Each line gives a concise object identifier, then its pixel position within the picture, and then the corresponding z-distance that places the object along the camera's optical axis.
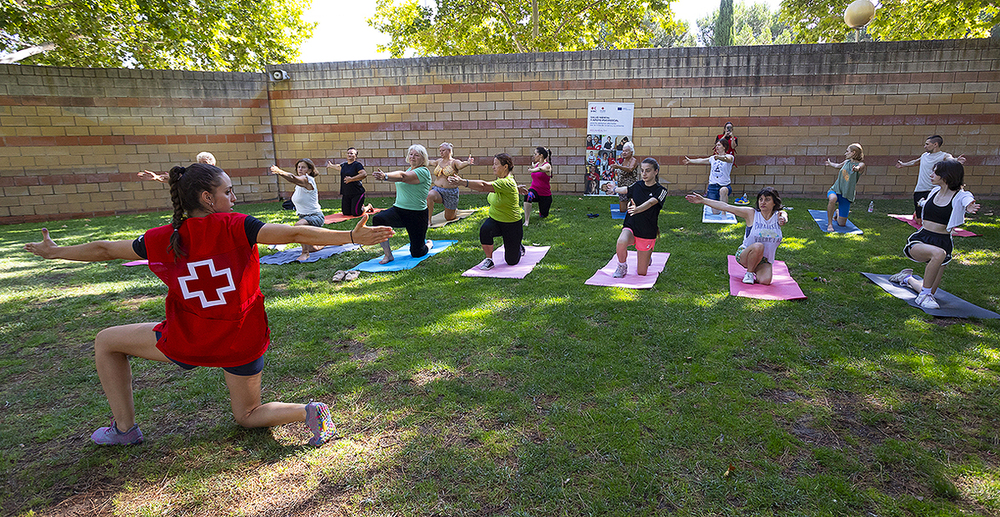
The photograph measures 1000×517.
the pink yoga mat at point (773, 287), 5.41
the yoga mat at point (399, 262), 7.01
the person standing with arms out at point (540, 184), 9.83
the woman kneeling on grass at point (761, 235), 5.83
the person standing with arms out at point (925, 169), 9.38
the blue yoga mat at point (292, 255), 7.57
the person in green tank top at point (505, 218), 6.84
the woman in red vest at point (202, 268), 2.61
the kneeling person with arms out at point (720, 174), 10.15
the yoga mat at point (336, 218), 10.39
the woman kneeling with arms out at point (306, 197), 7.68
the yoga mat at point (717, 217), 9.73
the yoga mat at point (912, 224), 8.16
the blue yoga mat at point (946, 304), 4.73
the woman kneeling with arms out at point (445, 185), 9.58
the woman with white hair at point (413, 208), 7.32
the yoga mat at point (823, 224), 8.70
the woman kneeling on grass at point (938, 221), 5.04
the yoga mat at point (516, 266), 6.55
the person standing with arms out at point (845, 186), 8.52
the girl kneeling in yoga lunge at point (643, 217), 6.11
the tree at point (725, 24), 41.06
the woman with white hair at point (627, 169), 9.90
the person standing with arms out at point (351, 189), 10.05
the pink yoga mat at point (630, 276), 5.92
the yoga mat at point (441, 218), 10.07
